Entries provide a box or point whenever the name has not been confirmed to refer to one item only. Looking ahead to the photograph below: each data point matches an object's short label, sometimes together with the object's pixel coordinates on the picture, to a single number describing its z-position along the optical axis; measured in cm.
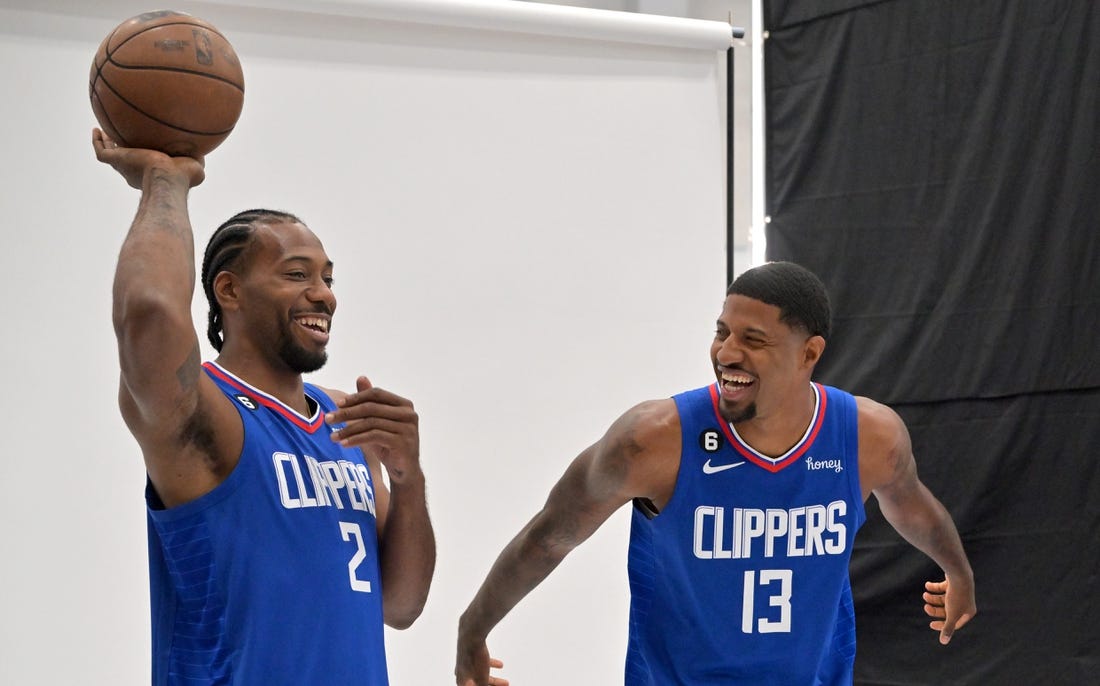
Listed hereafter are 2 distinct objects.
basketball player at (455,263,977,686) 642
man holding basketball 425
